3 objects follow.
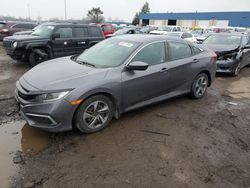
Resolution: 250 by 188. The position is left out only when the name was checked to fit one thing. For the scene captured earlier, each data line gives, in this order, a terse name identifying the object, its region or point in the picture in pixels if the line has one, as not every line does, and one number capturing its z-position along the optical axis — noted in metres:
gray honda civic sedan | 3.46
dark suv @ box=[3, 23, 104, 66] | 8.84
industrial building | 52.56
